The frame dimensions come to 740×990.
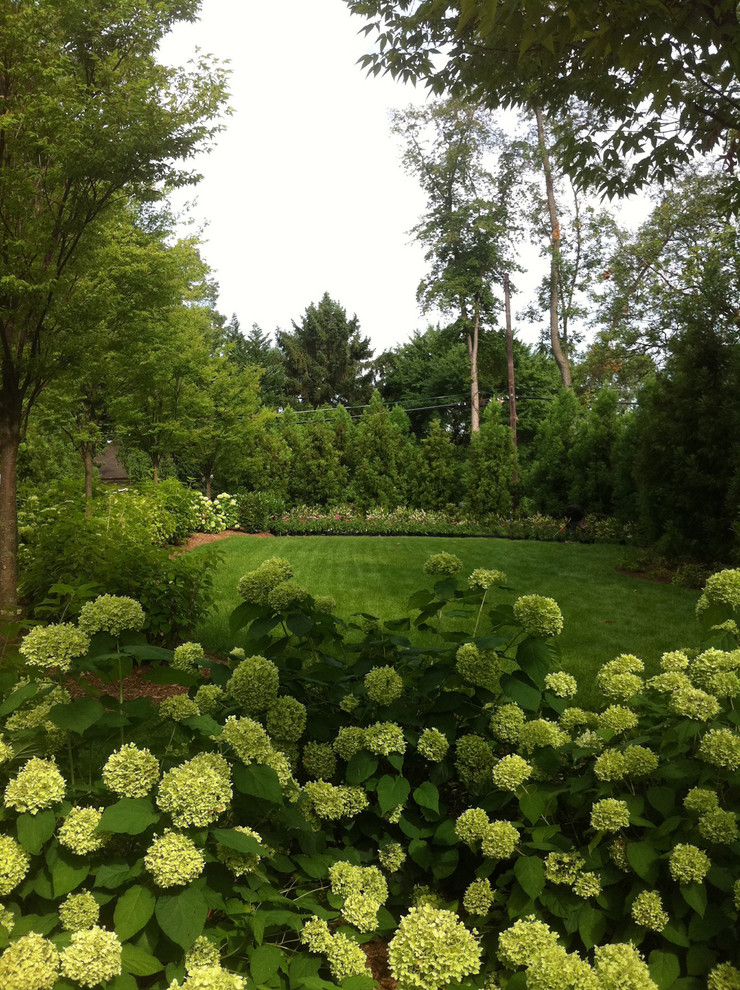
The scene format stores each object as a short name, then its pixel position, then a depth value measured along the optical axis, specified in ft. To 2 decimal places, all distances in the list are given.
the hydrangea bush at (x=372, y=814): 4.68
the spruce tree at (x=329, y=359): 103.04
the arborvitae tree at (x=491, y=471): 49.65
